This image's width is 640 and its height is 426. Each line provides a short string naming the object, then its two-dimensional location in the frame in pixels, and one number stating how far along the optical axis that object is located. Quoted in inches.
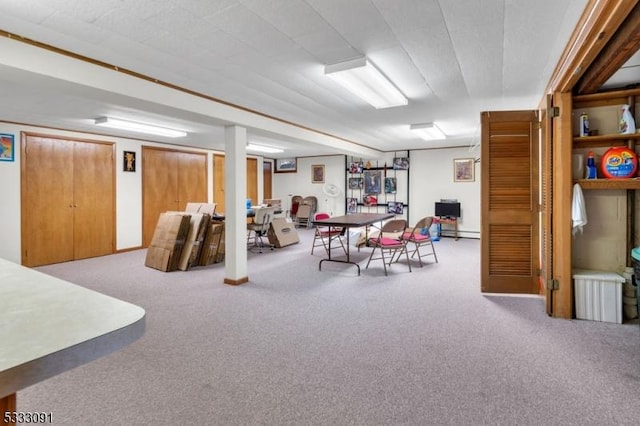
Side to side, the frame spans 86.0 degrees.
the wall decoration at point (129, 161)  263.3
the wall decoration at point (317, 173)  408.3
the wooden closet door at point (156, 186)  278.4
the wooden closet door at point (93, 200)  238.2
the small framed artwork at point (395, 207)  359.9
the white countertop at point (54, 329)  28.0
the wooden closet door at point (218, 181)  340.2
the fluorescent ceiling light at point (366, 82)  114.2
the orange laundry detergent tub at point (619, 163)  119.4
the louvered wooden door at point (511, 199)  148.9
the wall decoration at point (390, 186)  362.6
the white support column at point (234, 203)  173.8
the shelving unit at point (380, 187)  359.9
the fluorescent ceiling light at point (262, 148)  309.5
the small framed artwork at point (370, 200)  372.2
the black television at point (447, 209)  321.4
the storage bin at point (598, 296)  121.7
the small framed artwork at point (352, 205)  383.9
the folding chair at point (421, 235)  209.5
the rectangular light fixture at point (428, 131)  222.1
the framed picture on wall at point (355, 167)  380.8
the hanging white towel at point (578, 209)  121.0
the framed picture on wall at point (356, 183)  380.8
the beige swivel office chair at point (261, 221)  262.2
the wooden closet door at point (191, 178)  305.7
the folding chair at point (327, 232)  242.4
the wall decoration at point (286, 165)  430.5
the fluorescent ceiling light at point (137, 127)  199.6
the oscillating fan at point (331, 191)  391.9
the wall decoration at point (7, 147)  203.2
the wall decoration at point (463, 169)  327.0
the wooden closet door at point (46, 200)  214.1
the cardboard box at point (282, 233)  281.6
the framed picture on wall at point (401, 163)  354.6
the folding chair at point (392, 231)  197.6
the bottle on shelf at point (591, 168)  125.4
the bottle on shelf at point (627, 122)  119.0
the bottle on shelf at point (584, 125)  125.3
